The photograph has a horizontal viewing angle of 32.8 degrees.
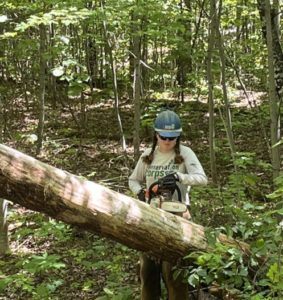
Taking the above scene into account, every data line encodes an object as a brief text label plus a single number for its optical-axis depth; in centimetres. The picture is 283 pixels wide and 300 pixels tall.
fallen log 398
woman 428
